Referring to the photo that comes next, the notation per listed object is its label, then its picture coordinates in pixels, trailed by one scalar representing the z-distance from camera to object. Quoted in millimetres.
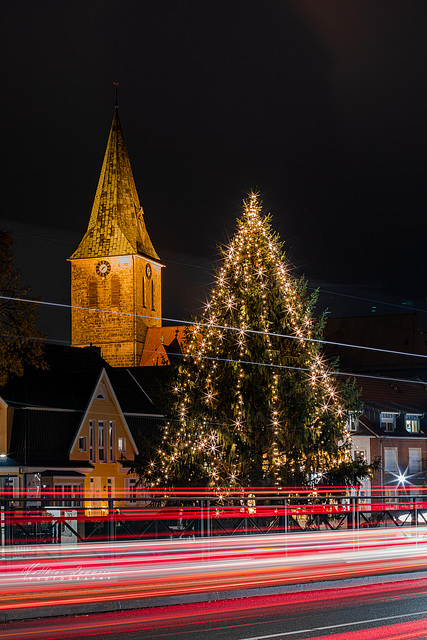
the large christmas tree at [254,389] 30828
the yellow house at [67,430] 53094
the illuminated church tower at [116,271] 121062
